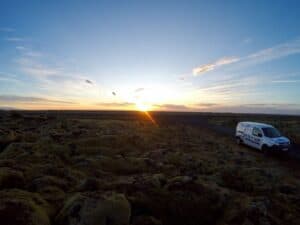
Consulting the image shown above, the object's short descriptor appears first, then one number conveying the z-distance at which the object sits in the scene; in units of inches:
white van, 576.7
